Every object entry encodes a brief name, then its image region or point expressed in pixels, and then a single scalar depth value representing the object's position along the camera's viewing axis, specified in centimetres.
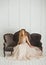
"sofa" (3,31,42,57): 371
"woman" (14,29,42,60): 340
